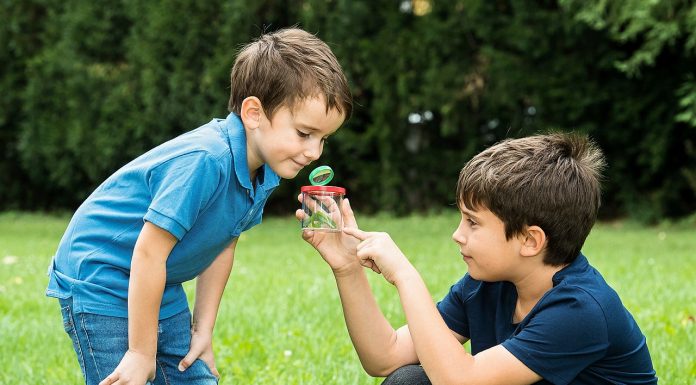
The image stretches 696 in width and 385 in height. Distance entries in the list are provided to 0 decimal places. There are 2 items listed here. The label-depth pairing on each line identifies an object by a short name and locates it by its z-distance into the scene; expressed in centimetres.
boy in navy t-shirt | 229
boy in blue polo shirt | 240
